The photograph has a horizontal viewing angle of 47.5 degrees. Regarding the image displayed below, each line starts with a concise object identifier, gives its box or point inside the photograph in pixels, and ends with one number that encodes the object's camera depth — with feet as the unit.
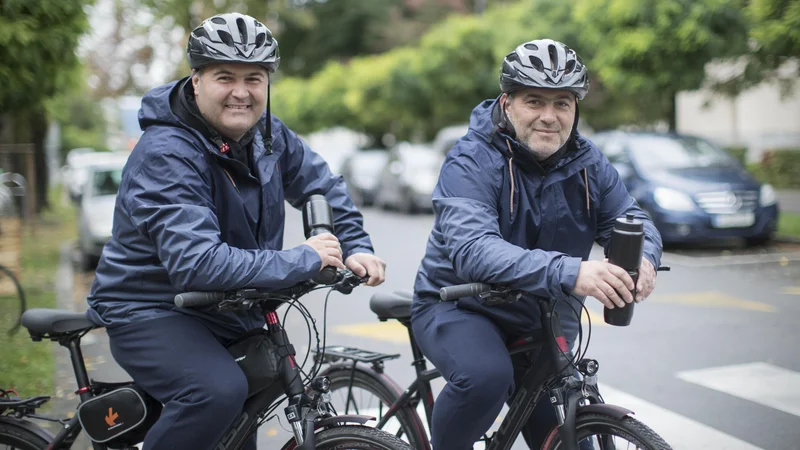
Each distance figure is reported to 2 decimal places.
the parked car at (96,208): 41.70
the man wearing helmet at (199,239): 9.33
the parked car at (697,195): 40.75
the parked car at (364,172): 79.15
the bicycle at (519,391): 9.60
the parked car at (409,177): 65.57
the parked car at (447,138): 76.33
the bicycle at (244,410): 9.65
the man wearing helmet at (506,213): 10.10
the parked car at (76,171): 98.55
